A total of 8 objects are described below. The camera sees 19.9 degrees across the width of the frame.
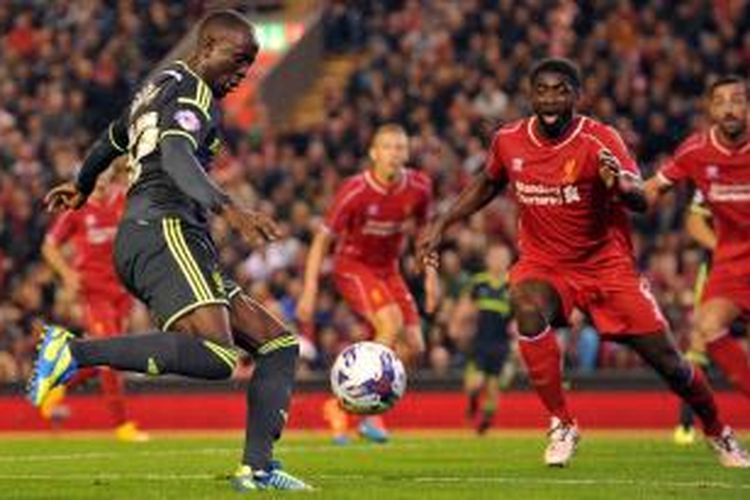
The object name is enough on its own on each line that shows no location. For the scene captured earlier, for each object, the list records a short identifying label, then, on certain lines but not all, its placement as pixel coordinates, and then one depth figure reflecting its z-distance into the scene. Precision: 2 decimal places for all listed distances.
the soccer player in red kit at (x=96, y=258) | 20.05
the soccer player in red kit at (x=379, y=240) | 18.47
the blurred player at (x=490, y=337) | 22.08
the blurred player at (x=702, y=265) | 17.22
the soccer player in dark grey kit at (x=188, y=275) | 10.86
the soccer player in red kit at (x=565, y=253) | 13.52
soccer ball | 13.05
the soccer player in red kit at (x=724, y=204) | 15.27
